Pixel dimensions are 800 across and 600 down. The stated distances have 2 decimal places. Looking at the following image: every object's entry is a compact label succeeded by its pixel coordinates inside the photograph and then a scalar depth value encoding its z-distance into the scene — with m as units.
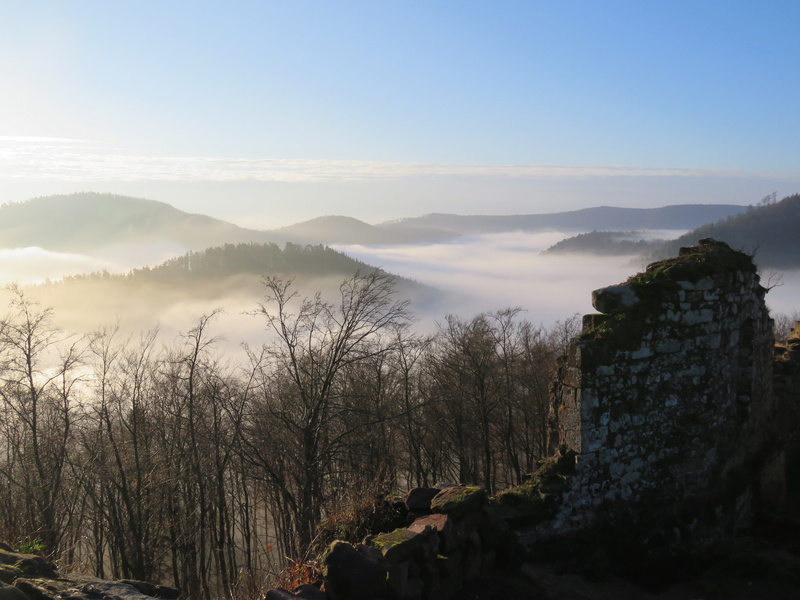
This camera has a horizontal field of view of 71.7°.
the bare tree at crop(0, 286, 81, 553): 17.11
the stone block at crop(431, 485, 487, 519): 5.88
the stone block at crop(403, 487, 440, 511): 6.13
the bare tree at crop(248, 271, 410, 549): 15.29
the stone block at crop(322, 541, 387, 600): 4.70
